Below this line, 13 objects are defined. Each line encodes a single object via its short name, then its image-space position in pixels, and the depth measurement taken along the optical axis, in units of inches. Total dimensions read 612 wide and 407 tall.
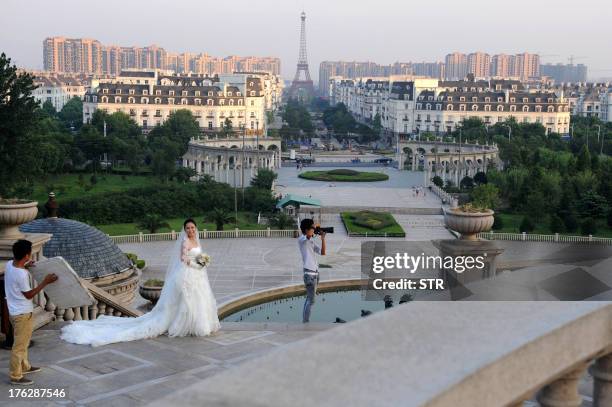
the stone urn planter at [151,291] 754.9
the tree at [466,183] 2489.2
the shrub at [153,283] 807.3
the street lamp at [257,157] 2679.6
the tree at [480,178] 2423.7
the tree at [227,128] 3660.9
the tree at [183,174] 2390.5
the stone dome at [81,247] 716.7
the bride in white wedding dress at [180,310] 411.5
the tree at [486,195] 1780.3
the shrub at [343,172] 2738.7
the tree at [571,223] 1641.2
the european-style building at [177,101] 3828.7
